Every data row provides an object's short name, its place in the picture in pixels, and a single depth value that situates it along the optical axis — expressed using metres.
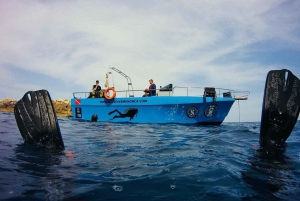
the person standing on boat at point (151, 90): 13.21
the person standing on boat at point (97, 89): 14.90
